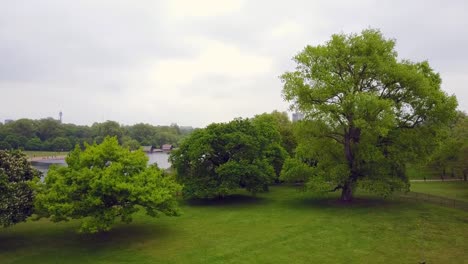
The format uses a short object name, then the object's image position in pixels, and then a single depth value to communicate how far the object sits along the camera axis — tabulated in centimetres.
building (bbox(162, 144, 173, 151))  16300
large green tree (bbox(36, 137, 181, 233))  2412
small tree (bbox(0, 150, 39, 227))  2362
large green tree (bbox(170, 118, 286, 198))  3919
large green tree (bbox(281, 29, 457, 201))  3478
